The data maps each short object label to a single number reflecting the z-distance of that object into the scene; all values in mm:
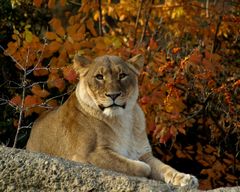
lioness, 13633
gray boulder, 10281
